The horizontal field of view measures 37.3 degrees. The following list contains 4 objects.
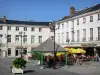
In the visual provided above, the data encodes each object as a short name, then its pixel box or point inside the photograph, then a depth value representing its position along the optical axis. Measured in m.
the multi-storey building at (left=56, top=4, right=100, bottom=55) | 25.95
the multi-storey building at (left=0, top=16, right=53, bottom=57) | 38.73
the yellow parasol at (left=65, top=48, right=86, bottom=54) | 23.83
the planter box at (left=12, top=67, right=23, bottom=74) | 13.90
